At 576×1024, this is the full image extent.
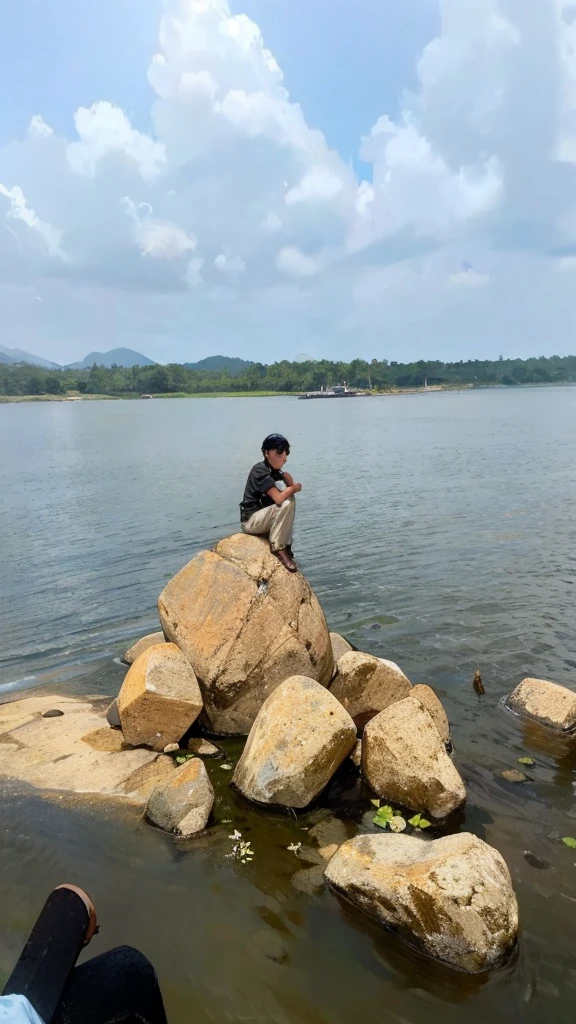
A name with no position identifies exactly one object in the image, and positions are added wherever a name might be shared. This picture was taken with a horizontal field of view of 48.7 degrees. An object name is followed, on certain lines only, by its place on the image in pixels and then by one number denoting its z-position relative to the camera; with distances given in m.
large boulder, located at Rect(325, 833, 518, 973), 5.30
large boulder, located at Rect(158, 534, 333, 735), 9.06
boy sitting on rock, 9.87
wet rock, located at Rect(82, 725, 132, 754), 8.55
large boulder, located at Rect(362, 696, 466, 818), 7.30
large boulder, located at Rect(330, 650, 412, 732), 9.52
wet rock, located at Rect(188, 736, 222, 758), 8.66
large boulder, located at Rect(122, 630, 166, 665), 11.28
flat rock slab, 7.77
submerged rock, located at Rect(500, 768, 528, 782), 8.07
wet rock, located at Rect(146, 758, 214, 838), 6.96
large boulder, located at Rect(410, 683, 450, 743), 8.81
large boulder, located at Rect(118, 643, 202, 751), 8.41
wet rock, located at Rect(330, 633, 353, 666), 11.12
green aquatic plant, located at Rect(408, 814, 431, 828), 7.12
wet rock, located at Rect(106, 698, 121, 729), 9.12
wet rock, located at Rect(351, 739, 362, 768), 8.27
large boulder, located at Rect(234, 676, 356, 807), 7.30
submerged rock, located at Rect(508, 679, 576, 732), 9.22
